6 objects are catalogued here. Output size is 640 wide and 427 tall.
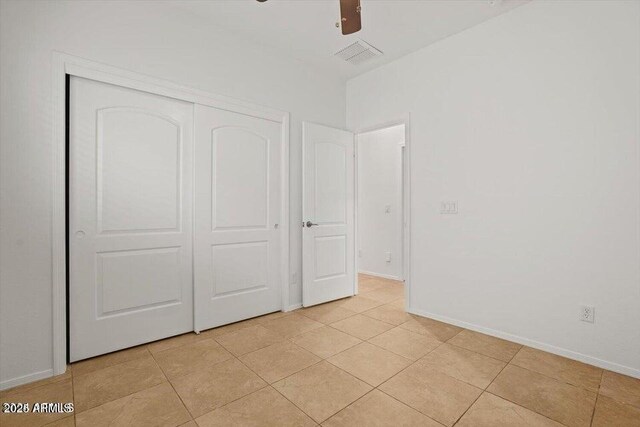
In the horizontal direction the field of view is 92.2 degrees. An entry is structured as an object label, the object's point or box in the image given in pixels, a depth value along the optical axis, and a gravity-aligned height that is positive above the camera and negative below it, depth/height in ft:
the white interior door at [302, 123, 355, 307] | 11.28 -0.01
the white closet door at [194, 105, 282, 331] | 8.99 -0.05
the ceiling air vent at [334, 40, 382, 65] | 10.12 +5.58
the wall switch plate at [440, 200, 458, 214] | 9.66 +0.22
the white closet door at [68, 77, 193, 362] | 7.16 -0.05
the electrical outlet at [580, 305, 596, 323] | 7.23 -2.37
